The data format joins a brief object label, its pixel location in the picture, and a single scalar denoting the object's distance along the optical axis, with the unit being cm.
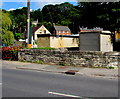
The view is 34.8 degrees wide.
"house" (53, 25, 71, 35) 8662
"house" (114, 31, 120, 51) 1981
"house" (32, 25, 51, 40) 8281
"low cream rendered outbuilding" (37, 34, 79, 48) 2419
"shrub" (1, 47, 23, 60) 1904
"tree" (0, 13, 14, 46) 3080
